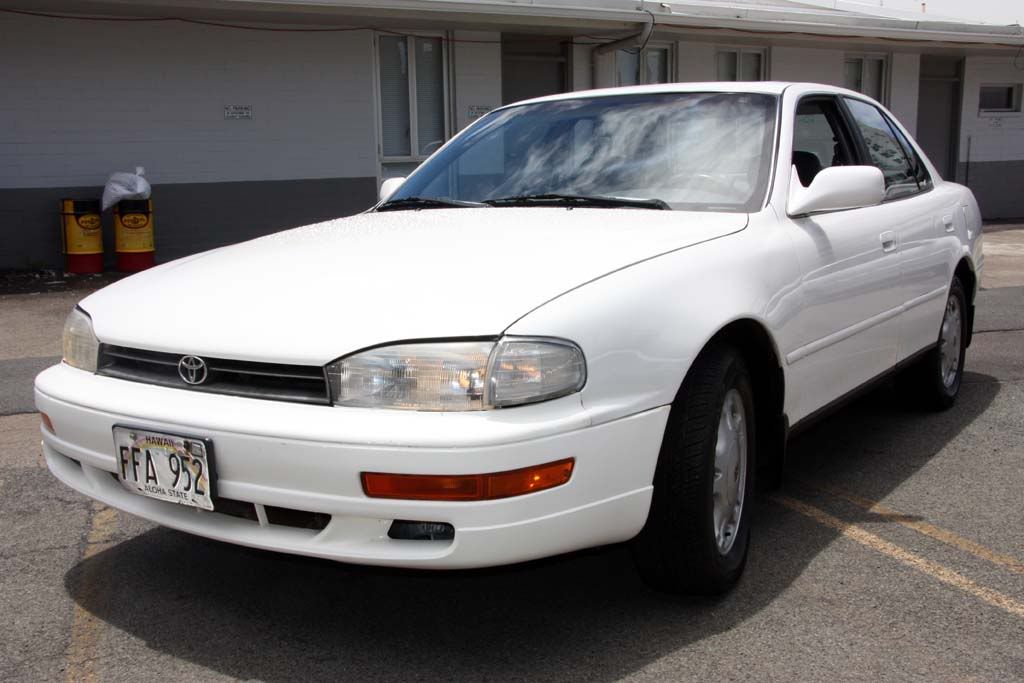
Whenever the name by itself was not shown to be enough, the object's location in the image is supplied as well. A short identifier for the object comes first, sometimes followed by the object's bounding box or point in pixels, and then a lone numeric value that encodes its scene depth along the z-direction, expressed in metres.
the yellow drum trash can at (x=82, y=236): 10.95
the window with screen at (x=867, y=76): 17.42
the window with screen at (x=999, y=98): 19.00
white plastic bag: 10.95
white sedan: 2.51
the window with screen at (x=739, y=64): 15.88
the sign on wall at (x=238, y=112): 12.08
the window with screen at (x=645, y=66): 14.87
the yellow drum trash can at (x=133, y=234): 11.08
